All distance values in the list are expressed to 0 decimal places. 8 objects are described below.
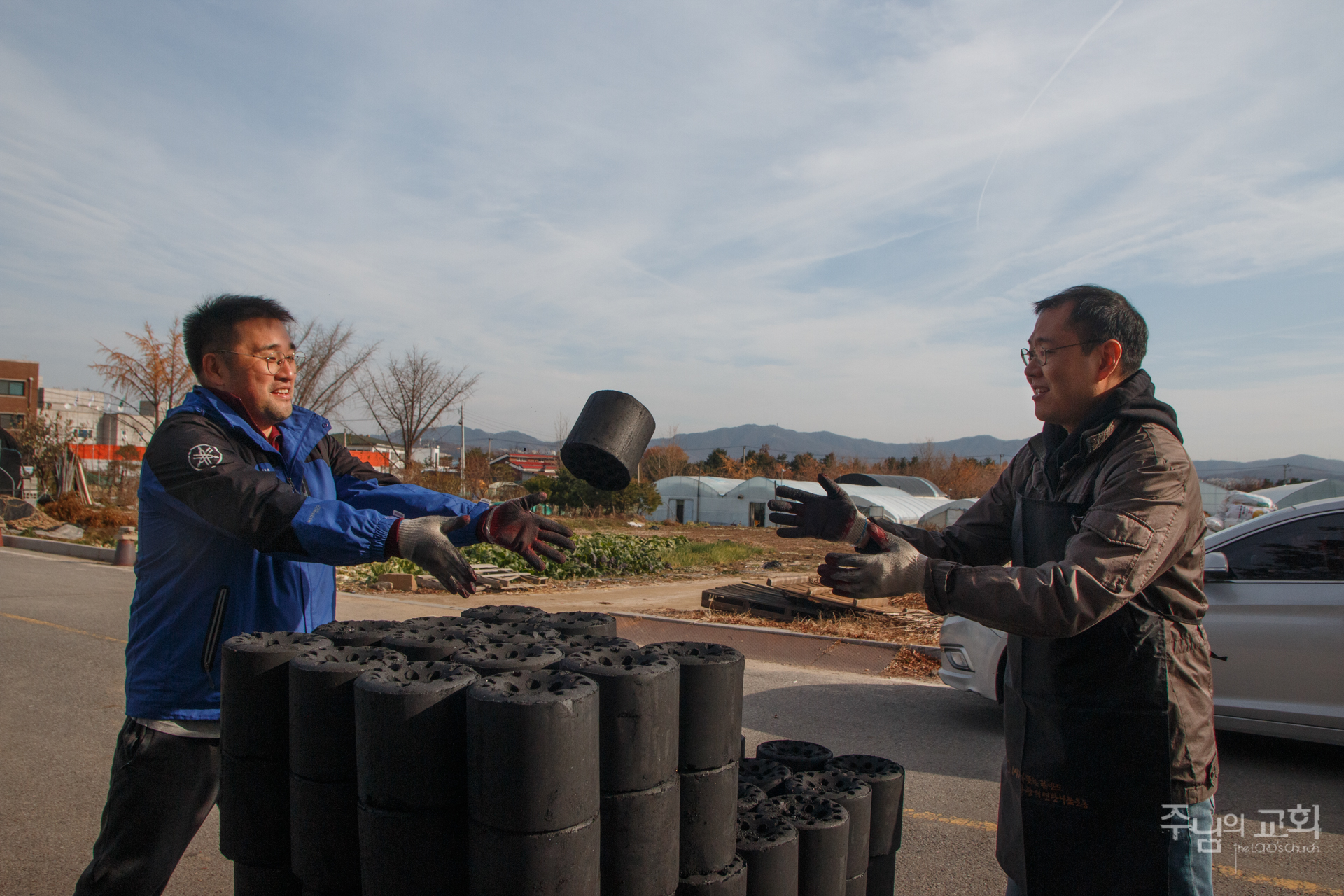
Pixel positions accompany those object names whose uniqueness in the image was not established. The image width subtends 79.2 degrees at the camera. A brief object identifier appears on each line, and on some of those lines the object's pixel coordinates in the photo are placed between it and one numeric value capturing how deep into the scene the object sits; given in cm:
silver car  477
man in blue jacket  221
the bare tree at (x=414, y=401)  3667
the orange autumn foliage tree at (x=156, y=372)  2383
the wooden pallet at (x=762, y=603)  1062
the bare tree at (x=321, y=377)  2686
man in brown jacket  197
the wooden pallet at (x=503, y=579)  1346
